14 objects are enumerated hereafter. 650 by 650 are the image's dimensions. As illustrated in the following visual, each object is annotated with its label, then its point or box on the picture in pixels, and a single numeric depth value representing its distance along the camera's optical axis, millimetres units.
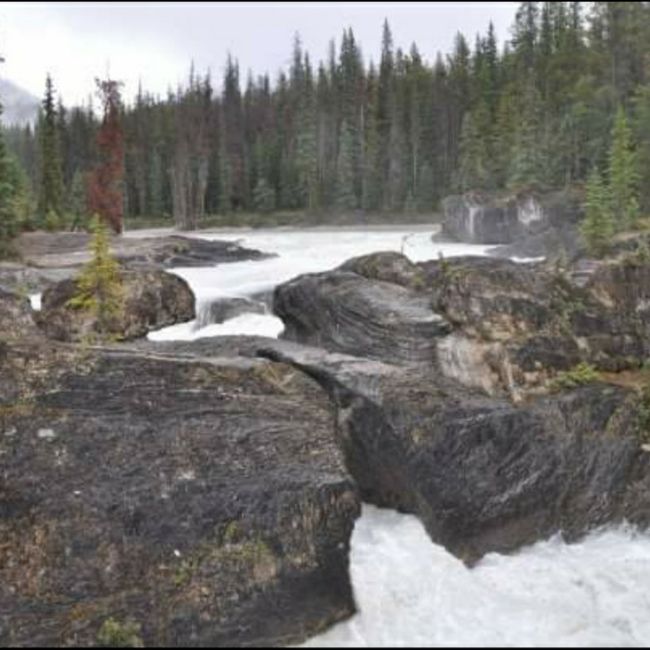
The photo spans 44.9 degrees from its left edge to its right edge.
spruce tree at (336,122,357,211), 72375
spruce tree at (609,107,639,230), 35062
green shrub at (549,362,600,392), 13945
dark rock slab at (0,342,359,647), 9250
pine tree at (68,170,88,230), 47125
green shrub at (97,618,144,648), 8859
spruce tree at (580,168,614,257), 27703
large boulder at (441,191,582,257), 43656
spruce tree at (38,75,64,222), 51481
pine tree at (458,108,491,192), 60406
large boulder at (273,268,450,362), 14500
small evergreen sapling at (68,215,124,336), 17703
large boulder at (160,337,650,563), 12094
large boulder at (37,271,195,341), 18688
